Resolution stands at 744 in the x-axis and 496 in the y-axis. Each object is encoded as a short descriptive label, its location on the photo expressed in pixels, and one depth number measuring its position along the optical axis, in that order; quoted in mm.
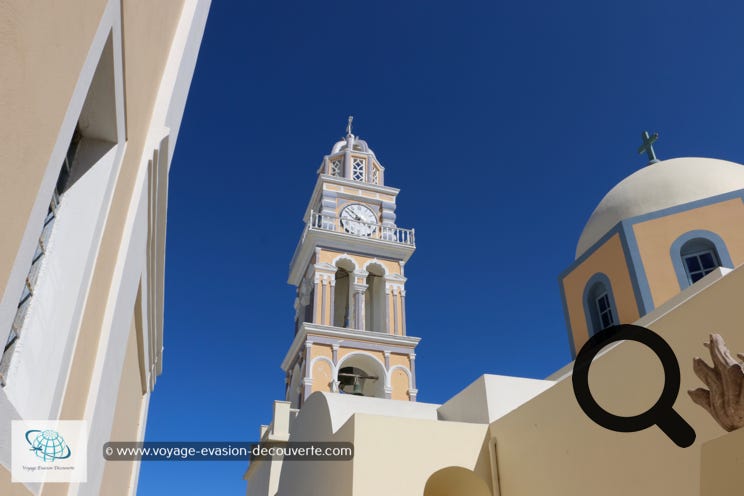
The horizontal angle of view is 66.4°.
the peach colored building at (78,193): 1237
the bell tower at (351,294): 14969
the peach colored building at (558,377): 4410
